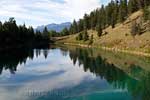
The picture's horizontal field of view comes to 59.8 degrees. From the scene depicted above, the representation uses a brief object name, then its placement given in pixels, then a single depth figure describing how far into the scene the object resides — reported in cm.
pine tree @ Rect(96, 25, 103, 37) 7796
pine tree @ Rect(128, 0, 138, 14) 8036
